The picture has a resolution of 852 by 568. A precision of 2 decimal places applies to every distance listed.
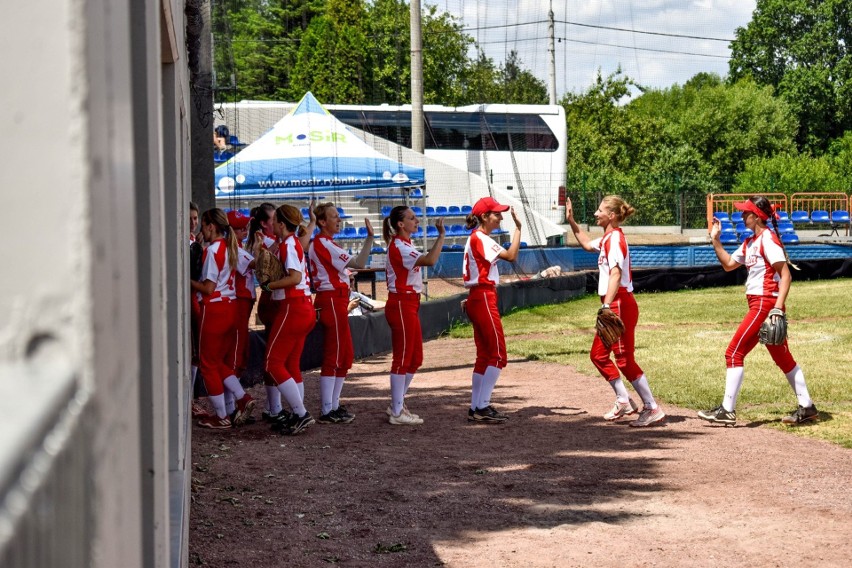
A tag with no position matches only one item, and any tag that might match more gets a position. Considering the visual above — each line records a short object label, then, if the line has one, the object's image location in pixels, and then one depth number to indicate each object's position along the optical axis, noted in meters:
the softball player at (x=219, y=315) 8.50
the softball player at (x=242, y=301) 9.37
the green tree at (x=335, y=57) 45.69
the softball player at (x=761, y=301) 8.58
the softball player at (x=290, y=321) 8.66
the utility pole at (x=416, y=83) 23.14
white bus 32.69
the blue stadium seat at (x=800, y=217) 33.56
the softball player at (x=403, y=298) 9.13
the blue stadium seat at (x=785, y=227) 30.54
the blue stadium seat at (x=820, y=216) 33.56
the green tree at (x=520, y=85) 31.07
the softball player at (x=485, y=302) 9.23
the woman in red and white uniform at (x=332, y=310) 9.38
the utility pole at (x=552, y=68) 41.66
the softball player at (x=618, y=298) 8.79
